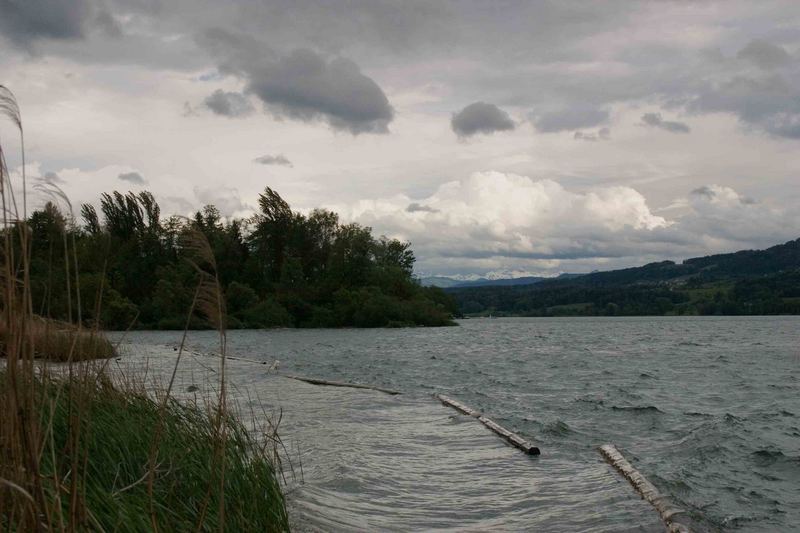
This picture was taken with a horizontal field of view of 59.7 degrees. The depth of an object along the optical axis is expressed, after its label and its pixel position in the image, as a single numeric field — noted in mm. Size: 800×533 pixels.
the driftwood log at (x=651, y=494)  8266
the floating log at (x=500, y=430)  12206
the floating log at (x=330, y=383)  21828
